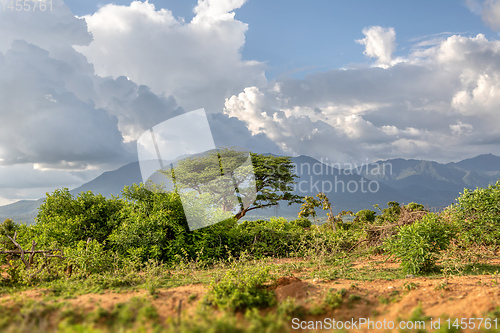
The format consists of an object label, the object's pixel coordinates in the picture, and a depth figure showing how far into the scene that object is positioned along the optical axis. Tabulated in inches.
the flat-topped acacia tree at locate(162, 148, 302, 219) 981.2
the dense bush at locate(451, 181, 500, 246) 370.6
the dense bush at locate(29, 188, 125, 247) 431.8
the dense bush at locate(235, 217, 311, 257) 486.9
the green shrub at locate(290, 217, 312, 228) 937.3
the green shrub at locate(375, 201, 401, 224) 846.6
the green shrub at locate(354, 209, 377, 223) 928.7
